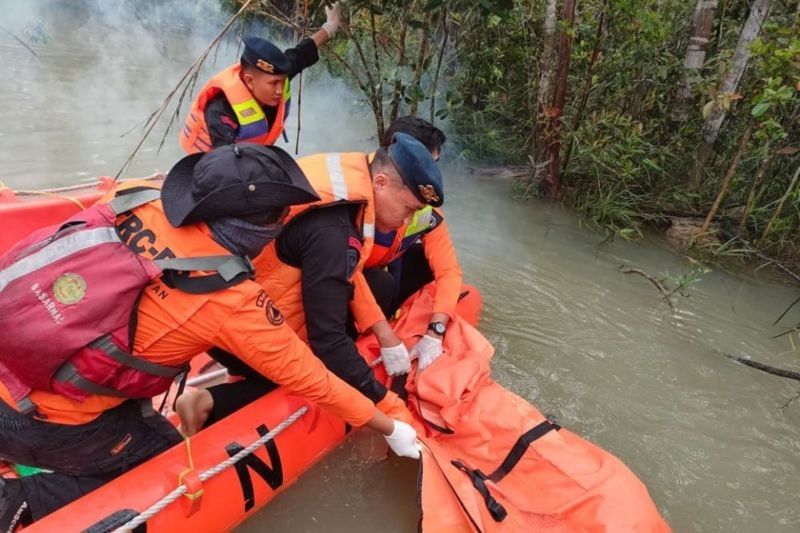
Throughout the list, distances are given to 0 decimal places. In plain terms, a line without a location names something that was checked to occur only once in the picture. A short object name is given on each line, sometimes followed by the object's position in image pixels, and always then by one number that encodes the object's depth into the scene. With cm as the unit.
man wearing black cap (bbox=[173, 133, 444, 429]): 187
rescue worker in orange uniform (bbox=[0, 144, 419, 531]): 136
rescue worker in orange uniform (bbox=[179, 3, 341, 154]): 292
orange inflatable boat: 159
